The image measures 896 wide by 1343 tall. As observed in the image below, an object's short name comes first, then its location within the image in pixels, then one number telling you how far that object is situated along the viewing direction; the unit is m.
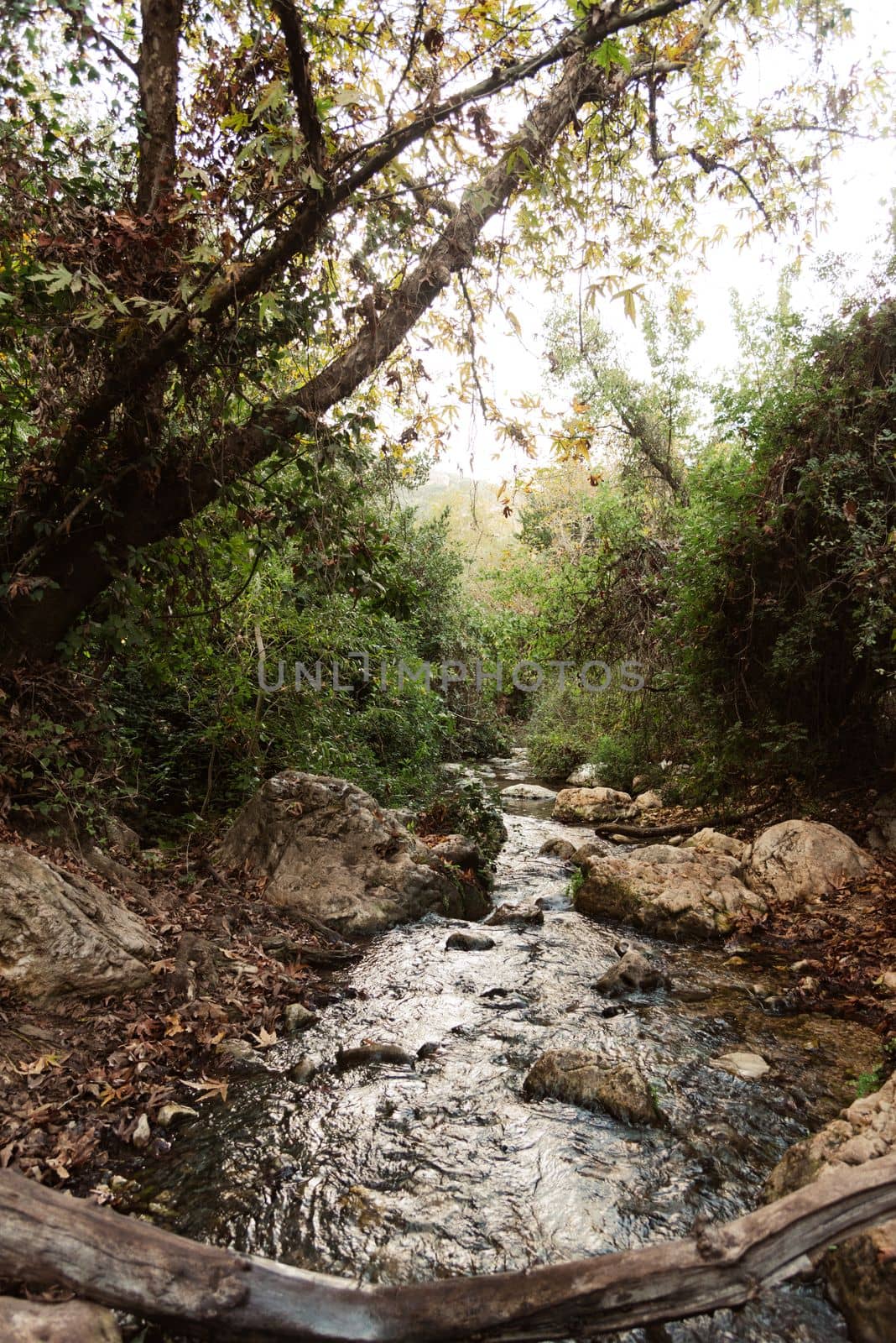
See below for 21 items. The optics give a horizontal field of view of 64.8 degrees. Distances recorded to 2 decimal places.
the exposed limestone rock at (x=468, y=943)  5.94
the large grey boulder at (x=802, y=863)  6.35
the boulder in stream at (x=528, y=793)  13.43
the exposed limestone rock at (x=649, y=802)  10.91
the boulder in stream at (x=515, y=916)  6.66
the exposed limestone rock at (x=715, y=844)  7.62
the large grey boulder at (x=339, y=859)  6.18
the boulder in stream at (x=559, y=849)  9.03
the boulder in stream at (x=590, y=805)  11.20
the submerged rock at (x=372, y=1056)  4.02
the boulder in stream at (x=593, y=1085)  3.52
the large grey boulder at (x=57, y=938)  3.65
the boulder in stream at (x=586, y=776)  13.35
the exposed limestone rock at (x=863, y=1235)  2.11
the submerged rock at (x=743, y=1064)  3.89
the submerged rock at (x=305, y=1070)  3.82
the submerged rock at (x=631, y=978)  5.06
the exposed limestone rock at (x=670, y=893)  6.18
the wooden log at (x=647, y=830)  9.10
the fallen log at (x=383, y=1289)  1.85
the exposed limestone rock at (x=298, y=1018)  4.38
